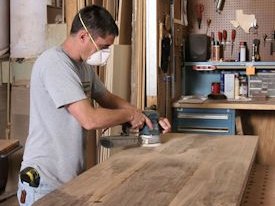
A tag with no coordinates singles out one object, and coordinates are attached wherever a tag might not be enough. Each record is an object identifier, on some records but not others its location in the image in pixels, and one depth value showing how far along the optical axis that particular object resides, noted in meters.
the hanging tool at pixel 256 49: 4.01
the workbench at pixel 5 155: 3.25
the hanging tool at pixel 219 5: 4.11
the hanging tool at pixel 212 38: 4.11
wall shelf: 3.83
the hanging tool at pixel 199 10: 4.17
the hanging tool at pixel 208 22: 4.18
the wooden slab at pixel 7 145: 3.23
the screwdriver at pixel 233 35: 4.09
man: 1.79
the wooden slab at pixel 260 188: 2.34
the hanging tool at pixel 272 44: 4.01
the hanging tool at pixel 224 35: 4.11
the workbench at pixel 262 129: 4.05
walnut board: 1.42
